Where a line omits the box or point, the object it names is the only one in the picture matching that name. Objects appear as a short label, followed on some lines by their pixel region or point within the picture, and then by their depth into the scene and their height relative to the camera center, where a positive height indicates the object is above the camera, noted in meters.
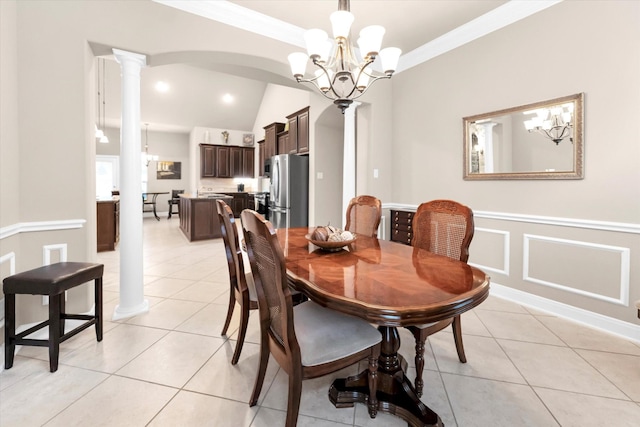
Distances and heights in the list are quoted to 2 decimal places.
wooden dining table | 1.03 -0.34
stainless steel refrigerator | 5.43 +0.24
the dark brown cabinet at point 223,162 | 9.10 +1.30
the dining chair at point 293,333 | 1.13 -0.56
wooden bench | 1.71 -0.55
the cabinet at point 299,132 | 5.60 +1.41
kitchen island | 5.85 -0.30
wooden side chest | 3.75 -0.31
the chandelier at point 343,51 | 1.90 +1.04
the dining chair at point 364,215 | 2.50 -0.11
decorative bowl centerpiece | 1.76 -0.22
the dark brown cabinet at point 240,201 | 8.73 +0.08
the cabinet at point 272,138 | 7.04 +1.61
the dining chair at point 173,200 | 9.71 +0.13
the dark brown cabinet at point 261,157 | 8.48 +1.35
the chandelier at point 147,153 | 9.35 +1.64
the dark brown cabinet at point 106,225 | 4.79 -0.35
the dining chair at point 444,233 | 1.77 -0.20
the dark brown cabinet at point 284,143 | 6.39 +1.36
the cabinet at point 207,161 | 8.89 +1.30
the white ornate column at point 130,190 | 2.42 +0.12
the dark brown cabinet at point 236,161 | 9.35 +1.35
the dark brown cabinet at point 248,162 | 9.52 +1.34
